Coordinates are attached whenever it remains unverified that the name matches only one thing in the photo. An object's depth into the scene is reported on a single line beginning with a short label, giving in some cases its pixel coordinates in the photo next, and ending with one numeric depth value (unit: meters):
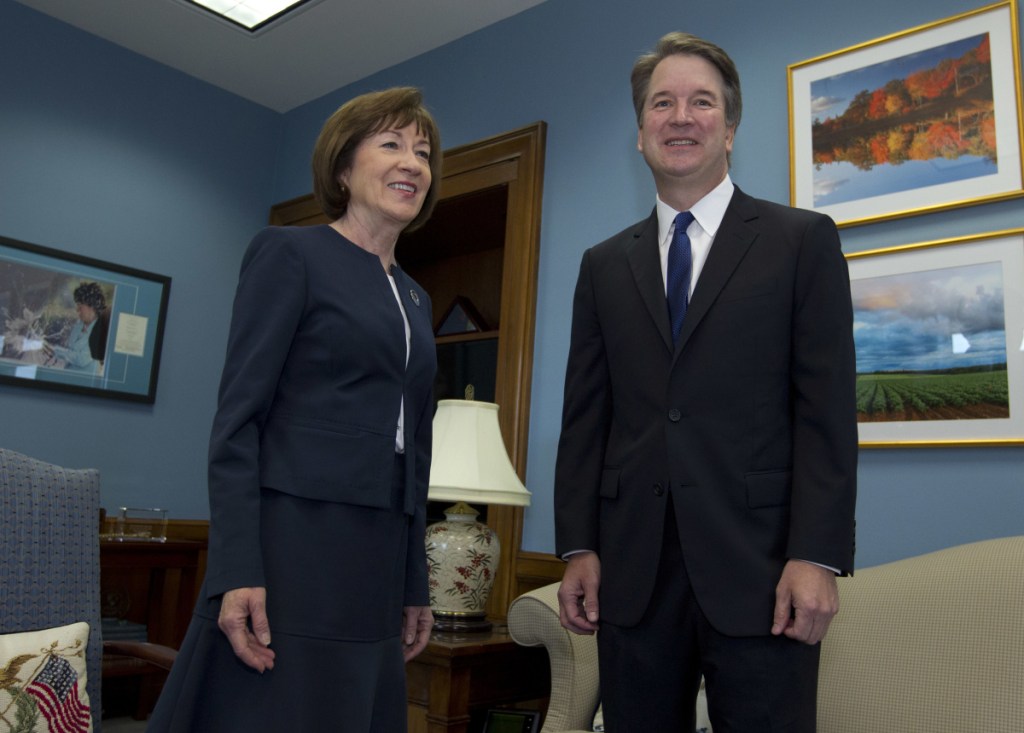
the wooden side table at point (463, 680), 2.17
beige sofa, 1.64
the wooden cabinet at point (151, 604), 3.36
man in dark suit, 1.10
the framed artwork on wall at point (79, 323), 3.46
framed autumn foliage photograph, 2.12
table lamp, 2.44
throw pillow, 1.66
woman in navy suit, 1.09
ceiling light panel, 3.44
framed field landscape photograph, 2.02
